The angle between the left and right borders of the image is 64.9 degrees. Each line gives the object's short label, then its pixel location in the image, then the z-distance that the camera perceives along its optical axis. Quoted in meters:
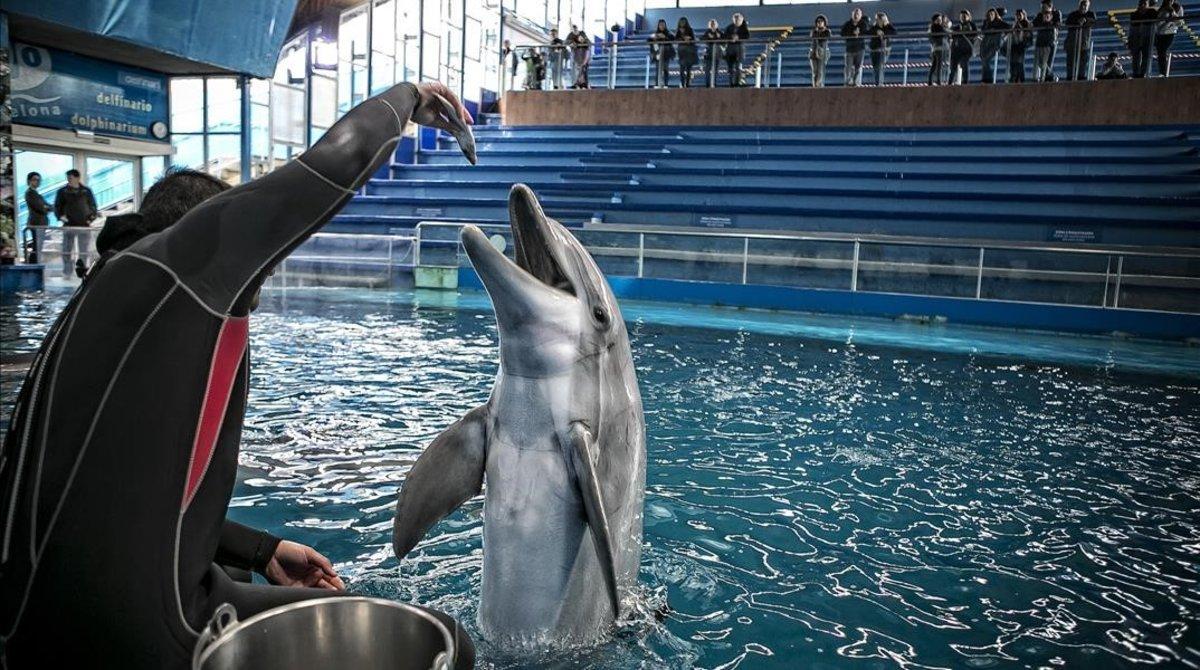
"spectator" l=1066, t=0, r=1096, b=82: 15.74
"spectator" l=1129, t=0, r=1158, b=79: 15.31
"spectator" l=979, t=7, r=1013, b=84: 16.31
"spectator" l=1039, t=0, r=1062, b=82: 15.76
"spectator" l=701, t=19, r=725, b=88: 18.53
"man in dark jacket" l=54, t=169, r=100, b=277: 13.41
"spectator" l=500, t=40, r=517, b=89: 20.77
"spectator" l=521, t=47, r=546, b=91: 20.53
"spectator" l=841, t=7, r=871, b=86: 17.39
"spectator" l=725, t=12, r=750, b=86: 18.22
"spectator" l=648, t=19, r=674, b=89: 18.88
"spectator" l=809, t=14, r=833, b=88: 17.43
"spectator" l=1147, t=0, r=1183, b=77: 14.99
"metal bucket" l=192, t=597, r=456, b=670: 1.38
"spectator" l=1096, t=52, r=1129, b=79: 16.17
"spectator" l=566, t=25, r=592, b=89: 19.78
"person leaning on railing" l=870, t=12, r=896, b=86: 17.17
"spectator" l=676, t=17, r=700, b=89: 18.67
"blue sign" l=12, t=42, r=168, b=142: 13.72
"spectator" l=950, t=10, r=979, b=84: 16.50
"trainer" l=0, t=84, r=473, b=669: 1.46
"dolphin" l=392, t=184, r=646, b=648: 2.12
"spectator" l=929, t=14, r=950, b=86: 16.58
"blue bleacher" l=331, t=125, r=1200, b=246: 14.59
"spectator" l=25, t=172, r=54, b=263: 13.48
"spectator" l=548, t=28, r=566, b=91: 20.12
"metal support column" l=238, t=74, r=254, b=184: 15.27
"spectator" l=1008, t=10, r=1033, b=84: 16.06
